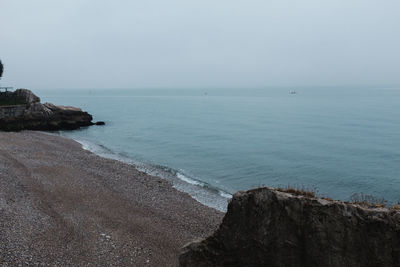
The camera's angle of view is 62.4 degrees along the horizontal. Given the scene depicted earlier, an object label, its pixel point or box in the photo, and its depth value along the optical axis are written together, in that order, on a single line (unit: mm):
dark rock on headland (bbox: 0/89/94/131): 55916
